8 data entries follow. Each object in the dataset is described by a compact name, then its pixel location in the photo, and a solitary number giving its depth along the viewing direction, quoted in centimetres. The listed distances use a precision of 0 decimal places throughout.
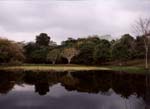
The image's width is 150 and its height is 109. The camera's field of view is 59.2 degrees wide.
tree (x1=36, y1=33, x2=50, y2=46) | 4555
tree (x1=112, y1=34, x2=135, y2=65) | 2951
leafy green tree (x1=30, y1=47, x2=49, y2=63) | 3608
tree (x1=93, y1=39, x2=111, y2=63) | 3227
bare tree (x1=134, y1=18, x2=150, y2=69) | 2425
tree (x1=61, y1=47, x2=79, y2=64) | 3403
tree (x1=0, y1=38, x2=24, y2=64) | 2962
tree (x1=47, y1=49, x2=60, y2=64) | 3425
